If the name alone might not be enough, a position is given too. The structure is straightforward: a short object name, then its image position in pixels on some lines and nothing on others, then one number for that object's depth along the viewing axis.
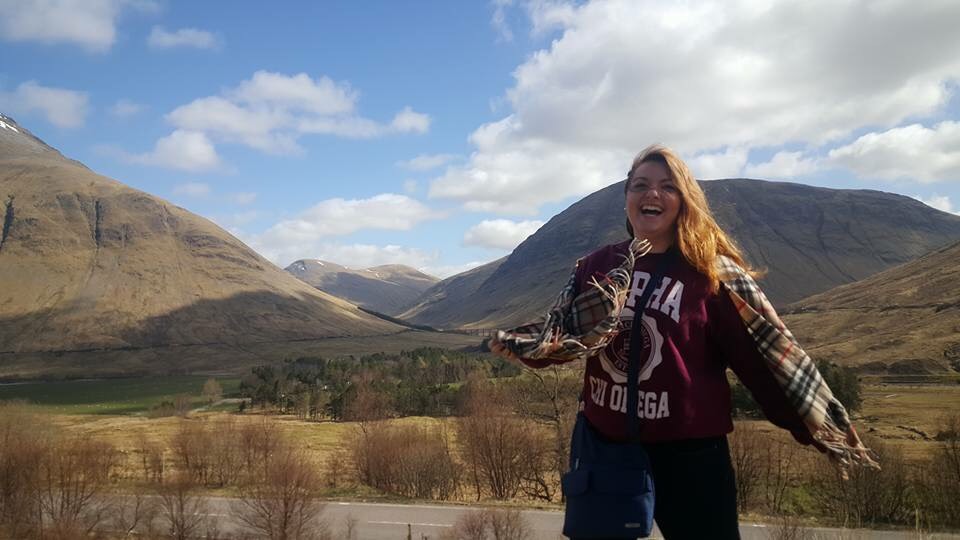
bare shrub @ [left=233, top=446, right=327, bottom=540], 26.17
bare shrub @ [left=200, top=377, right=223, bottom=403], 95.60
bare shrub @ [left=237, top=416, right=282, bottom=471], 41.38
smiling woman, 2.33
